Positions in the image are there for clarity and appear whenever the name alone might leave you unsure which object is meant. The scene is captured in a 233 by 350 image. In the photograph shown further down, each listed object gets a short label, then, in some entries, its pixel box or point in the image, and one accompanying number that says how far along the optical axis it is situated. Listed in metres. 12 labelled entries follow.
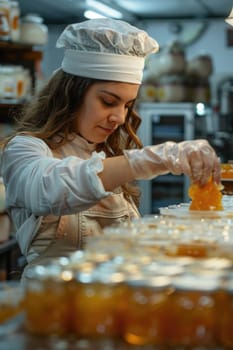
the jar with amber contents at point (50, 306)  1.06
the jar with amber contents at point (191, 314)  1.03
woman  1.61
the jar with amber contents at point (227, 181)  2.19
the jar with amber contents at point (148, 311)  1.03
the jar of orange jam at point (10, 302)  1.14
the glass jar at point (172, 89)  9.48
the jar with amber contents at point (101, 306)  1.05
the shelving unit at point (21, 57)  5.88
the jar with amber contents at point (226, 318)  1.03
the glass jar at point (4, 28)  5.48
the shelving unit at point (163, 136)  9.51
